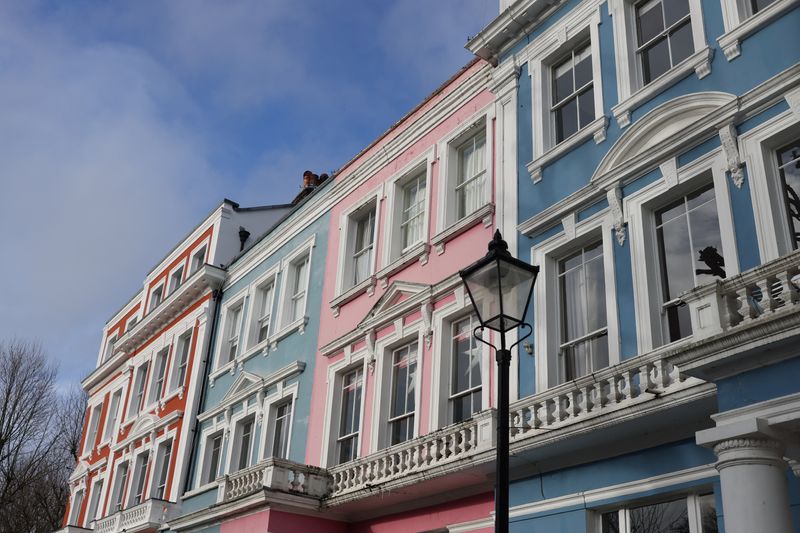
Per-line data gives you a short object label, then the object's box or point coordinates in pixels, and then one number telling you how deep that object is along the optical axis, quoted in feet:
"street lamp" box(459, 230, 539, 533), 24.76
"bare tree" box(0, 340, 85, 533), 110.73
